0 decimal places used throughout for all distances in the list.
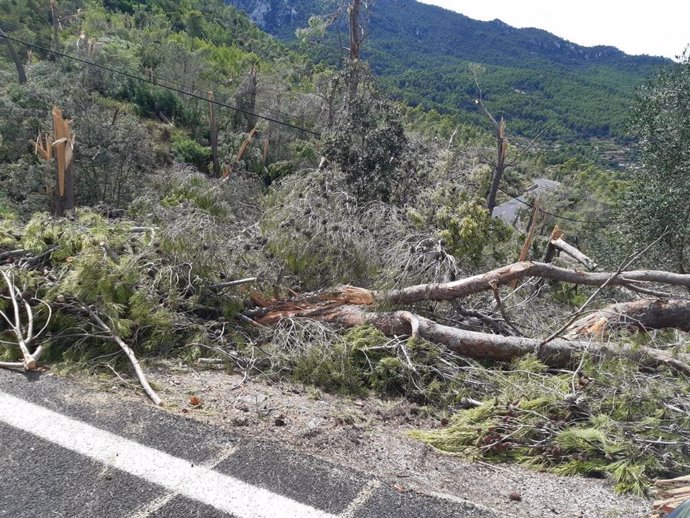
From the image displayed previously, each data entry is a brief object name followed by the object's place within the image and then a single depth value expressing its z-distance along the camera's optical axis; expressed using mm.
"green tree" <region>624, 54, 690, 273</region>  9484
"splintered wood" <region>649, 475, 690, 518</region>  2352
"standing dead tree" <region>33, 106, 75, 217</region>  8984
